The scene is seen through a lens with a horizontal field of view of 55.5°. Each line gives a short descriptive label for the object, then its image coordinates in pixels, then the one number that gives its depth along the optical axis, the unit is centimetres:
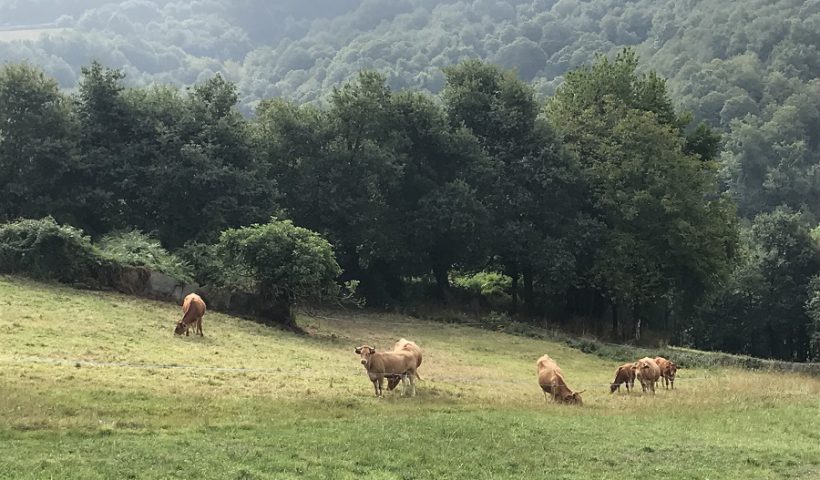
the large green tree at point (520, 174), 4644
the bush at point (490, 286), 5366
